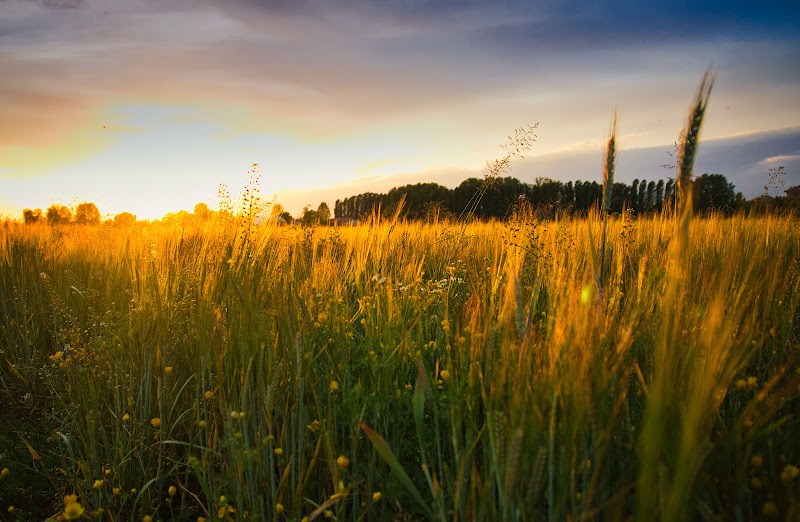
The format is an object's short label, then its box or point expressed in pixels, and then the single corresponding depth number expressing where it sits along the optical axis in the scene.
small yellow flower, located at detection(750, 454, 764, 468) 0.90
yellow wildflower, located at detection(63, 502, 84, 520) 0.95
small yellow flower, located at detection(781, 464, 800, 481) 0.81
